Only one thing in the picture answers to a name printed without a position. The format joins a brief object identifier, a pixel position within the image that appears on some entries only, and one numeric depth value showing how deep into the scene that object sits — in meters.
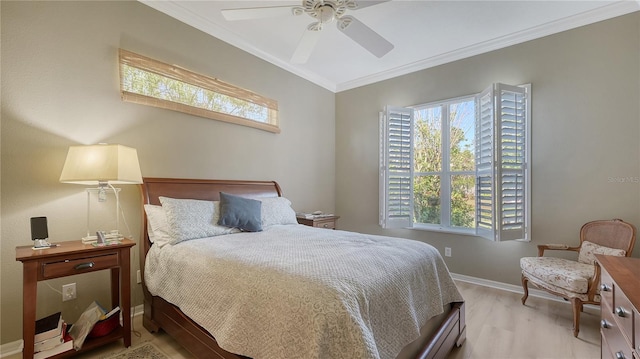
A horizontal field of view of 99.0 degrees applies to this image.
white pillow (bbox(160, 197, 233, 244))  2.18
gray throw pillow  2.49
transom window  2.45
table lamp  1.88
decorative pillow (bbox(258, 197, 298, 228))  2.90
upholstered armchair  2.20
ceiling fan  1.92
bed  1.13
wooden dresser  1.10
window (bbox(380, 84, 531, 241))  2.98
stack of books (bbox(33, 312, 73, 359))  1.69
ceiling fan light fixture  1.95
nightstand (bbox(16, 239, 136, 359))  1.61
